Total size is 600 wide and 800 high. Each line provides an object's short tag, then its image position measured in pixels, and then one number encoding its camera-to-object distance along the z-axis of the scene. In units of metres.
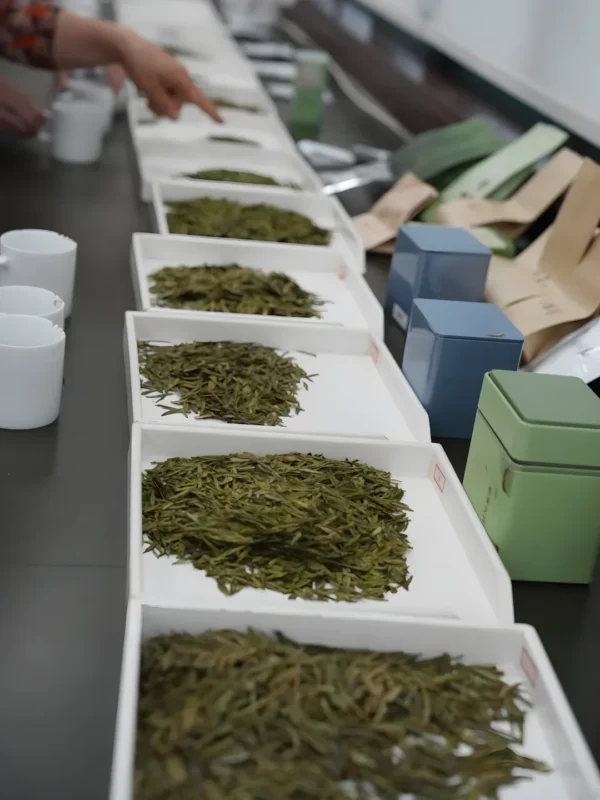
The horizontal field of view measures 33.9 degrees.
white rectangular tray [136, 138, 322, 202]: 2.49
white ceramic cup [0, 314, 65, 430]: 1.30
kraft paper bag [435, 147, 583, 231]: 2.18
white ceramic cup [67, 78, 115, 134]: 2.75
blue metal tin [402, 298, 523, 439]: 1.47
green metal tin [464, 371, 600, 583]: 1.14
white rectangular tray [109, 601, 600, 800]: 0.88
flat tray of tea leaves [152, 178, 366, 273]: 2.08
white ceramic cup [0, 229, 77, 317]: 1.62
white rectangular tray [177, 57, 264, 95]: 3.33
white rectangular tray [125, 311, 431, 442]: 1.41
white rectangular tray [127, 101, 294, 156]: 2.66
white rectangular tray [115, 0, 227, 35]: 4.11
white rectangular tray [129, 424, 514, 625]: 1.06
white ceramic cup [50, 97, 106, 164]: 2.62
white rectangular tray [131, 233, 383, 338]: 1.82
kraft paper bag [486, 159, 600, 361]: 1.73
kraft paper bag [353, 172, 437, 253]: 2.29
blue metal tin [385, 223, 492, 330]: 1.83
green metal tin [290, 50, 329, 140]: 3.28
